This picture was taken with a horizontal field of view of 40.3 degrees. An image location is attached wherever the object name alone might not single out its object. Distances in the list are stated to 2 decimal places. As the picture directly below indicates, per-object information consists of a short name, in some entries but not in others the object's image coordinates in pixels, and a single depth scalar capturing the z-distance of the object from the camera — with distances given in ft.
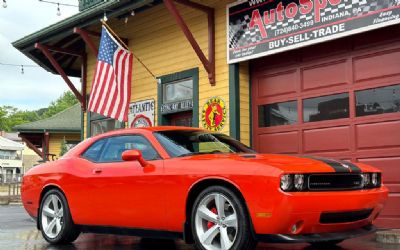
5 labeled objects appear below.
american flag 38.65
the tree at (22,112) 284.61
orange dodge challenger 16.30
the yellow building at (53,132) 96.43
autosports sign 27.20
